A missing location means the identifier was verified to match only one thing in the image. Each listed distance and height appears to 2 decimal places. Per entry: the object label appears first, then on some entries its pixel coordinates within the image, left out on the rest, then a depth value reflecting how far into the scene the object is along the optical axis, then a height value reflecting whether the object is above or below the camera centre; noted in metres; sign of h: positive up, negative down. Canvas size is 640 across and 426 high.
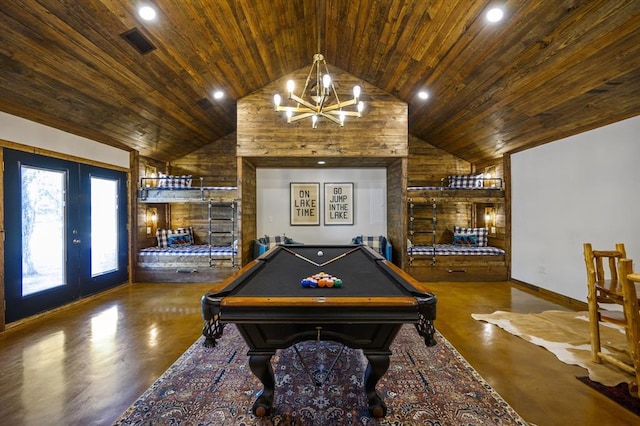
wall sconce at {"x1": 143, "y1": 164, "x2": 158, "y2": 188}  6.14 +0.85
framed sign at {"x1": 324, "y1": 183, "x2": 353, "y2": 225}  6.68 +0.18
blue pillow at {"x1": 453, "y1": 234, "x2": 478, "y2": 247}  6.43 -0.67
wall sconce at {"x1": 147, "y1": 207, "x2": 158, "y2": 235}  6.22 -0.14
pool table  1.67 -0.59
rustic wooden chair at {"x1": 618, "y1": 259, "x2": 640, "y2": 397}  2.10 -0.73
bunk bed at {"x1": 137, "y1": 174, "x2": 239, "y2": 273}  5.63 -0.67
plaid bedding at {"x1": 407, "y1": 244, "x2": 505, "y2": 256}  5.81 -0.82
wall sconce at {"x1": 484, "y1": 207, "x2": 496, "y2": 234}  6.44 -0.19
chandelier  3.11 +1.25
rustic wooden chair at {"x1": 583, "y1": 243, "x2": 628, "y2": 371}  2.46 -0.78
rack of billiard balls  2.02 -0.50
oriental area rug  1.97 -1.41
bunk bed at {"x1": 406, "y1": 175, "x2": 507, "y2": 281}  5.80 -0.78
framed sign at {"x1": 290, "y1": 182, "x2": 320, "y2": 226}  6.66 +0.22
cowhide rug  2.54 -1.42
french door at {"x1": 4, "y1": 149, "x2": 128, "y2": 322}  3.56 -0.24
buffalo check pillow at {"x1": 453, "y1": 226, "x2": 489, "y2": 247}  6.33 -0.52
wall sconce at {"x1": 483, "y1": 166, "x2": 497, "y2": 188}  6.38 +0.76
